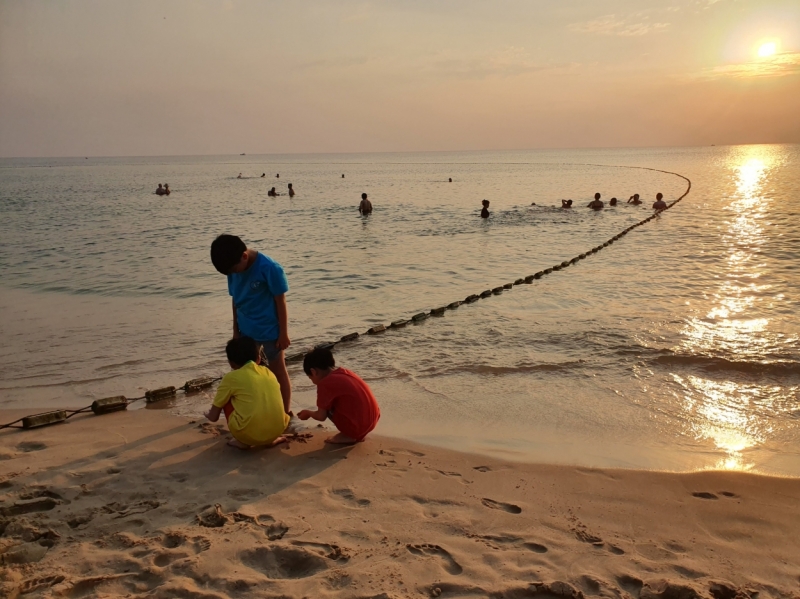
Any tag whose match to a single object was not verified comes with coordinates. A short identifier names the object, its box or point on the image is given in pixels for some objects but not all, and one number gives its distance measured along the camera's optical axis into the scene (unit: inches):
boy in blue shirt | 189.6
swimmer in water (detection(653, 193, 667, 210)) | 982.4
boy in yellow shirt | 179.2
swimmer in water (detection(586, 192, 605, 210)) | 1044.5
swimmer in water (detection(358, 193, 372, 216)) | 1080.2
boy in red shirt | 186.1
